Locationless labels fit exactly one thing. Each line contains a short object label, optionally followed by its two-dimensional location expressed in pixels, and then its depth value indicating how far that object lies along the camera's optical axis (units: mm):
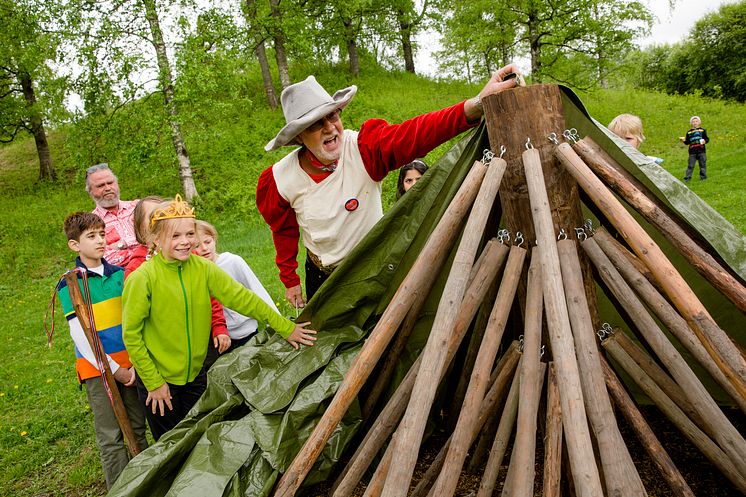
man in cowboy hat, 2711
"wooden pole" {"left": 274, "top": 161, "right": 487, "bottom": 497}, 2219
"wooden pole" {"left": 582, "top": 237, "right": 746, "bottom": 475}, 2006
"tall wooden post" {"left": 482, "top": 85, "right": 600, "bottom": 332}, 2238
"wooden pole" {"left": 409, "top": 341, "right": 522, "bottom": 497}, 2490
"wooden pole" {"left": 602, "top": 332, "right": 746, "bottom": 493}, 2191
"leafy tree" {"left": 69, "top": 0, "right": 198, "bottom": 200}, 11070
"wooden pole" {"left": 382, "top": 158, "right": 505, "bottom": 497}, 1844
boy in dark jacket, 10516
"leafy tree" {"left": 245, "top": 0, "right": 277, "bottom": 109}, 16312
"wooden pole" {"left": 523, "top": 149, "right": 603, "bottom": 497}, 1674
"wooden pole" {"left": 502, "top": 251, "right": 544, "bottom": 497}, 1950
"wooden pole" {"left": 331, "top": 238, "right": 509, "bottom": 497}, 2312
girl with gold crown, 2875
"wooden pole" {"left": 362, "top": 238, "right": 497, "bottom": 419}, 2832
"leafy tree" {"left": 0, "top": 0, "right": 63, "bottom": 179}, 11633
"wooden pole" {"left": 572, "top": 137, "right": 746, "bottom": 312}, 1932
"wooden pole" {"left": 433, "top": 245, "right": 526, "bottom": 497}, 2035
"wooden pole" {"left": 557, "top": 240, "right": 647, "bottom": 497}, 1771
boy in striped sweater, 3191
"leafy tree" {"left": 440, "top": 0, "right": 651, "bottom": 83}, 14547
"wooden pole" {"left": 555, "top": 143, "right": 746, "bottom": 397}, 1744
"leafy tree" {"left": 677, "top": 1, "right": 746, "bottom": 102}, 21891
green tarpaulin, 2492
